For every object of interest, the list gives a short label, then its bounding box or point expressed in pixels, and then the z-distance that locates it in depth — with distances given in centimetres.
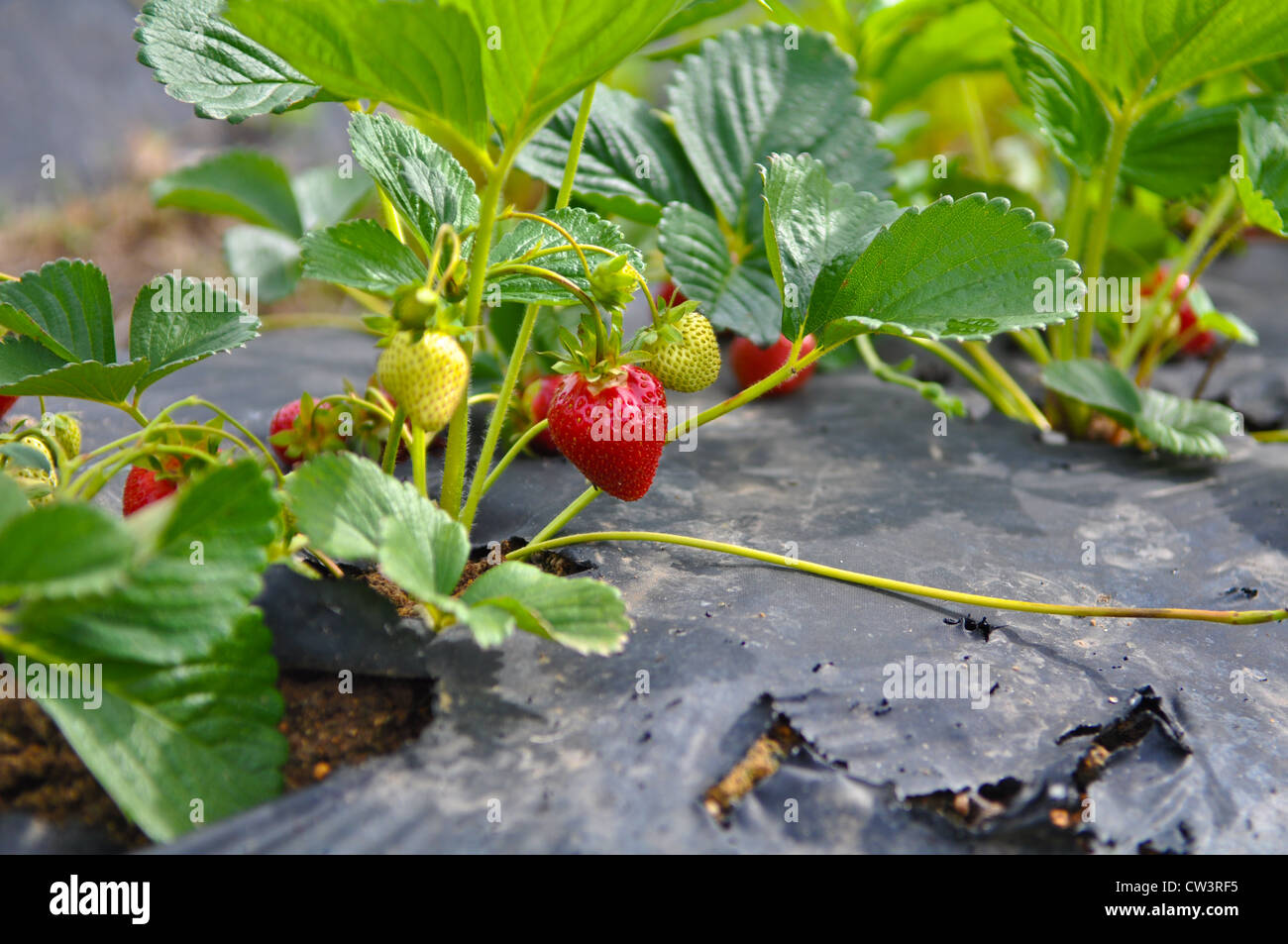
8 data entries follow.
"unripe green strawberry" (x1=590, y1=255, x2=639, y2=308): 63
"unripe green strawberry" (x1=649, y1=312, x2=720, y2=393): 67
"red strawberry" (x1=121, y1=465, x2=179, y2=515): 66
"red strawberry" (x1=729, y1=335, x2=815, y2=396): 85
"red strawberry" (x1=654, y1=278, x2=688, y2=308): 89
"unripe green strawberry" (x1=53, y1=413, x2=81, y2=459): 68
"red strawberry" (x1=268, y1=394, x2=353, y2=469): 70
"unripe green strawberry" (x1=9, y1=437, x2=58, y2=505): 63
